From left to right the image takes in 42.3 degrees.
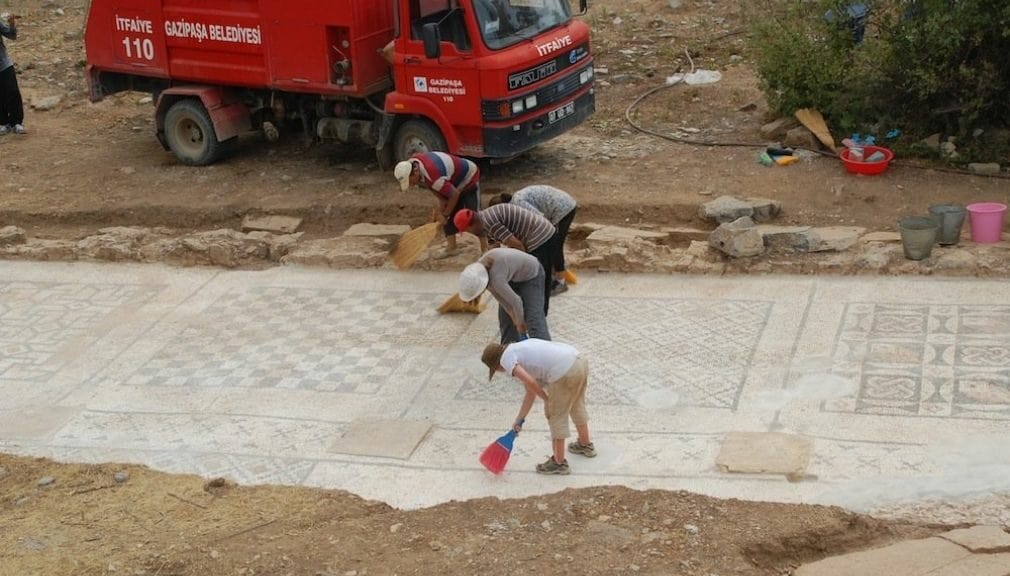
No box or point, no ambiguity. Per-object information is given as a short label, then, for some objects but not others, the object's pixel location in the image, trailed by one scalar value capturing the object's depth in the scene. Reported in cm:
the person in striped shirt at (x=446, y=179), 1153
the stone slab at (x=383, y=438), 924
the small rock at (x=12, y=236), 1390
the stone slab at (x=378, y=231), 1327
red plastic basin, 1373
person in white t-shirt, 816
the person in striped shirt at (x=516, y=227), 1002
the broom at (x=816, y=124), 1452
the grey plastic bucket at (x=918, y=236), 1111
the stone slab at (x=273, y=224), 1399
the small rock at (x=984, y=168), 1363
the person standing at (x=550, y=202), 1072
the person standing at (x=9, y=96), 1717
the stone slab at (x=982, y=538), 703
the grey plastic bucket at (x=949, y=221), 1141
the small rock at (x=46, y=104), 1881
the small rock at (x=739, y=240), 1165
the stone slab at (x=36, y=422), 998
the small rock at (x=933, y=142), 1420
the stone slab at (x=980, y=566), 677
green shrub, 1380
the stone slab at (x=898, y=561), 690
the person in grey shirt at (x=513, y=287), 920
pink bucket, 1152
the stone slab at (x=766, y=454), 836
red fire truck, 1362
